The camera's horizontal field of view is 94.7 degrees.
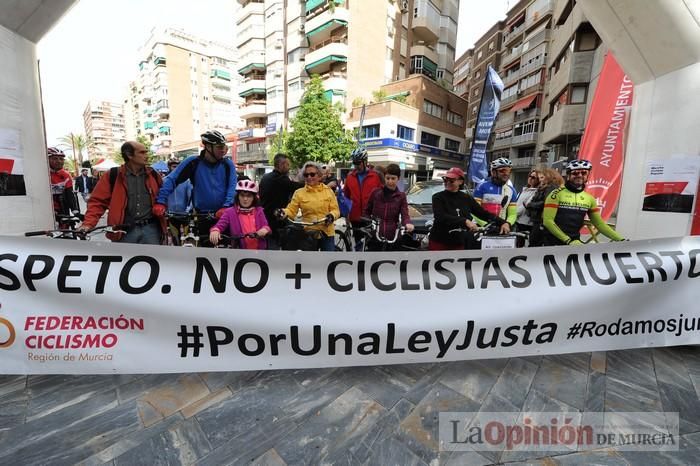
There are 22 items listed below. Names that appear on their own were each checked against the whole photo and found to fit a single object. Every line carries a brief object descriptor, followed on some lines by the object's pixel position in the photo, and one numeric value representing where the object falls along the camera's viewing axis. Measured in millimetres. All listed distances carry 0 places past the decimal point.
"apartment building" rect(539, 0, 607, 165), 22359
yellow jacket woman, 3789
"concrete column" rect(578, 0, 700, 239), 3213
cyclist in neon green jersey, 3438
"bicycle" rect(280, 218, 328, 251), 3810
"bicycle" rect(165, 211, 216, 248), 3600
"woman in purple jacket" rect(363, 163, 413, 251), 4098
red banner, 5938
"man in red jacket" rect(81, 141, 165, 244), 3121
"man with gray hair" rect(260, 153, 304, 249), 4660
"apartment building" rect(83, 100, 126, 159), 132125
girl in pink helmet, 3210
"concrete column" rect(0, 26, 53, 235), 3066
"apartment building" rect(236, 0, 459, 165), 29891
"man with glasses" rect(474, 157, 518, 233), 4388
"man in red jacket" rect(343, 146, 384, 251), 5070
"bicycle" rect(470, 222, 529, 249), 3004
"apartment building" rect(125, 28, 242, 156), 62094
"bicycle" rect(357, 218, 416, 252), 4125
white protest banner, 2221
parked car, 5840
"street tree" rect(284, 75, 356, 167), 24805
